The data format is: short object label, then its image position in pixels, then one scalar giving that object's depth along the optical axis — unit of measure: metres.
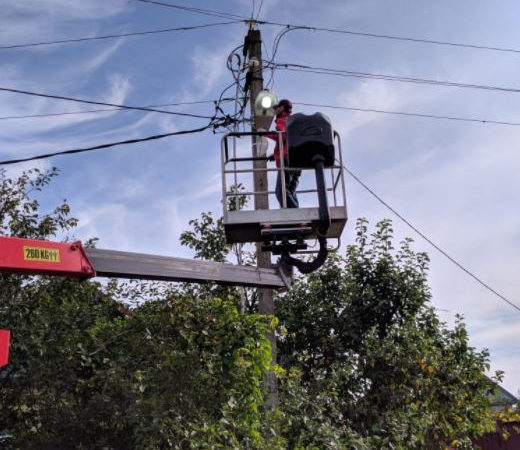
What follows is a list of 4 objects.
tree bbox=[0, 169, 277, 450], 8.16
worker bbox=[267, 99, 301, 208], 7.11
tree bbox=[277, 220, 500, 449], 11.41
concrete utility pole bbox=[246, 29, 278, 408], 9.14
